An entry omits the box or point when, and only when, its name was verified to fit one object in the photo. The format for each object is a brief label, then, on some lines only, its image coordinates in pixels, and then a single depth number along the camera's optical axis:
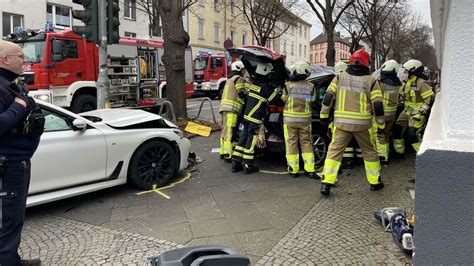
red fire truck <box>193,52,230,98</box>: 24.42
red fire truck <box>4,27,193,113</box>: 12.03
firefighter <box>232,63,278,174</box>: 6.59
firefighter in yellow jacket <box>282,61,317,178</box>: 6.38
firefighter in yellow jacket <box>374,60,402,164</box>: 7.23
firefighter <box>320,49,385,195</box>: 5.38
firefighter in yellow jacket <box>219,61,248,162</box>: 7.12
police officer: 3.13
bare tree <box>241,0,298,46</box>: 27.98
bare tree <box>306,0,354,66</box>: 23.42
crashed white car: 4.79
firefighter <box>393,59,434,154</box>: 7.07
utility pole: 7.61
